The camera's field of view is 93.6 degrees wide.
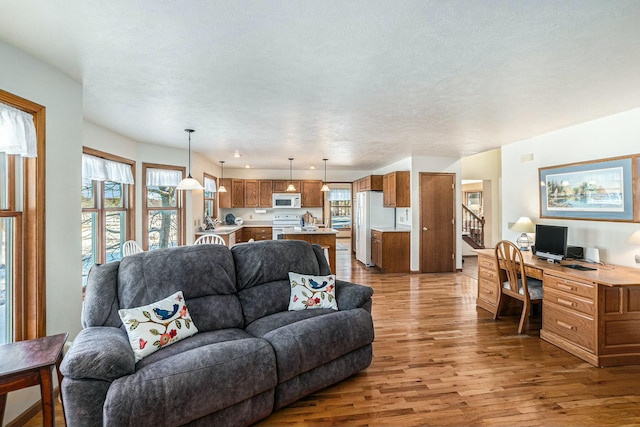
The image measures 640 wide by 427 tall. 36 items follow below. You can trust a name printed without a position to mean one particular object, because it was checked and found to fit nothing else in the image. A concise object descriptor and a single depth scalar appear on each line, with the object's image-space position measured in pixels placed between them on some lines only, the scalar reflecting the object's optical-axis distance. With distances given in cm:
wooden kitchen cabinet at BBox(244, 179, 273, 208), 812
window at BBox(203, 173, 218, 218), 670
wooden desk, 271
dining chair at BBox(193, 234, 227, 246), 509
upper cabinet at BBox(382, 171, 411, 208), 650
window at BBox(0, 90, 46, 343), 206
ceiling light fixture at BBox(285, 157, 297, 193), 719
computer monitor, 356
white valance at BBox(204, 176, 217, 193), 658
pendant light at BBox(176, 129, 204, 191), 411
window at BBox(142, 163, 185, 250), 501
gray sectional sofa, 161
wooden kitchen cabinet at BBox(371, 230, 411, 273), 638
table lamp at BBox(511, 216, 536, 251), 423
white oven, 811
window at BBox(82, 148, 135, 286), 373
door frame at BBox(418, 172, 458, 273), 633
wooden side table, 151
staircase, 834
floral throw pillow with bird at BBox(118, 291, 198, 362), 200
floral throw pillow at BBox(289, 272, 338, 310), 278
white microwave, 812
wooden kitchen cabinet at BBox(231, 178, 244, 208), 802
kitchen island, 570
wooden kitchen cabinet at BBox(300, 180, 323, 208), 834
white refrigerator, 727
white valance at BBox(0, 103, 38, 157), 193
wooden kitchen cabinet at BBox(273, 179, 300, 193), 819
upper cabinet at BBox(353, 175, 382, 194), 728
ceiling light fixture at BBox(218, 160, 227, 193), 699
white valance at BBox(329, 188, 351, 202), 1130
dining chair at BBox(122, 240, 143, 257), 401
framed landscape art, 324
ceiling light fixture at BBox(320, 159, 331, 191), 727
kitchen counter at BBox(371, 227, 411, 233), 636
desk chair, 342
